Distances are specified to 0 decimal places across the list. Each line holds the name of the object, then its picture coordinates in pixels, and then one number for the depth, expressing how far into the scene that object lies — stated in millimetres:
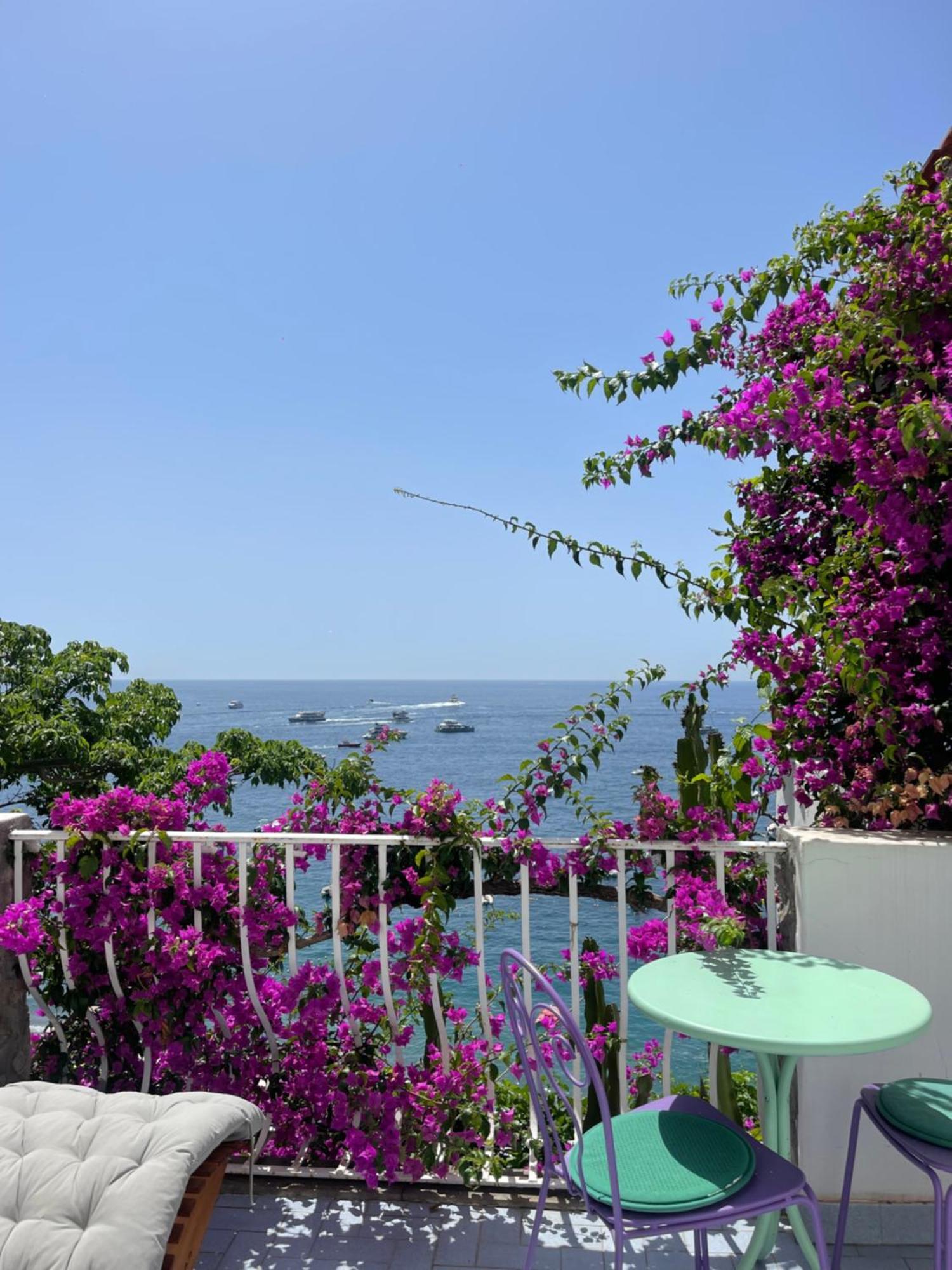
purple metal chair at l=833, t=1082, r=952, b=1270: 1617
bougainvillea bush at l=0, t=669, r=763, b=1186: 2389
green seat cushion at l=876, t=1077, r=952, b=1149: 1662
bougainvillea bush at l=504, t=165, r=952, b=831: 2320
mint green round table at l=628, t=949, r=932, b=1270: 1557
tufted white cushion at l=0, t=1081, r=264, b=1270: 1655
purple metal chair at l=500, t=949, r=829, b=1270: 1489
